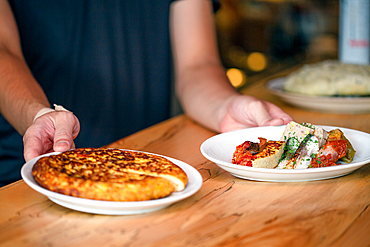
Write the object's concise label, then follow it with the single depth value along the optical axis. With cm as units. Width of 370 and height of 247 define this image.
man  136
